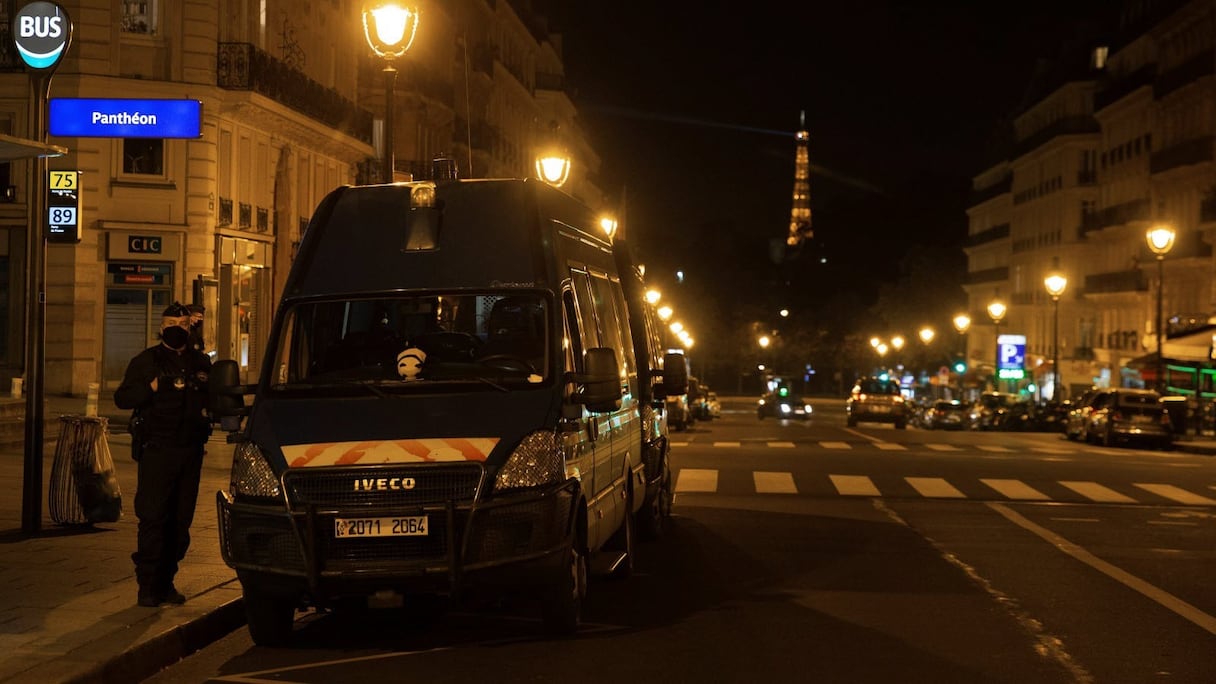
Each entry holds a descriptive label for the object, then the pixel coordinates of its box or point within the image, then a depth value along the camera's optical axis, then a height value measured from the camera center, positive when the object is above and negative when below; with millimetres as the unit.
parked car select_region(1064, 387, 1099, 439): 46625 -1405
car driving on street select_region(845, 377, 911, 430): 59656 -1489
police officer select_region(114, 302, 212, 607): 10773 -552
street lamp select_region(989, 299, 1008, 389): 66125 +2187
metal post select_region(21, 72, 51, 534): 13633 +302
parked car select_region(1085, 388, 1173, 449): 42344 -1348
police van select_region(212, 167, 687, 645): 9641 -325
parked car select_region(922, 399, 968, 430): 67875 -2036
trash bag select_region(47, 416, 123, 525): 14289 -1002
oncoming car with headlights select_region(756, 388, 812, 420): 76250 -1946
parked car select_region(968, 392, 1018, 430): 61719 -1753
